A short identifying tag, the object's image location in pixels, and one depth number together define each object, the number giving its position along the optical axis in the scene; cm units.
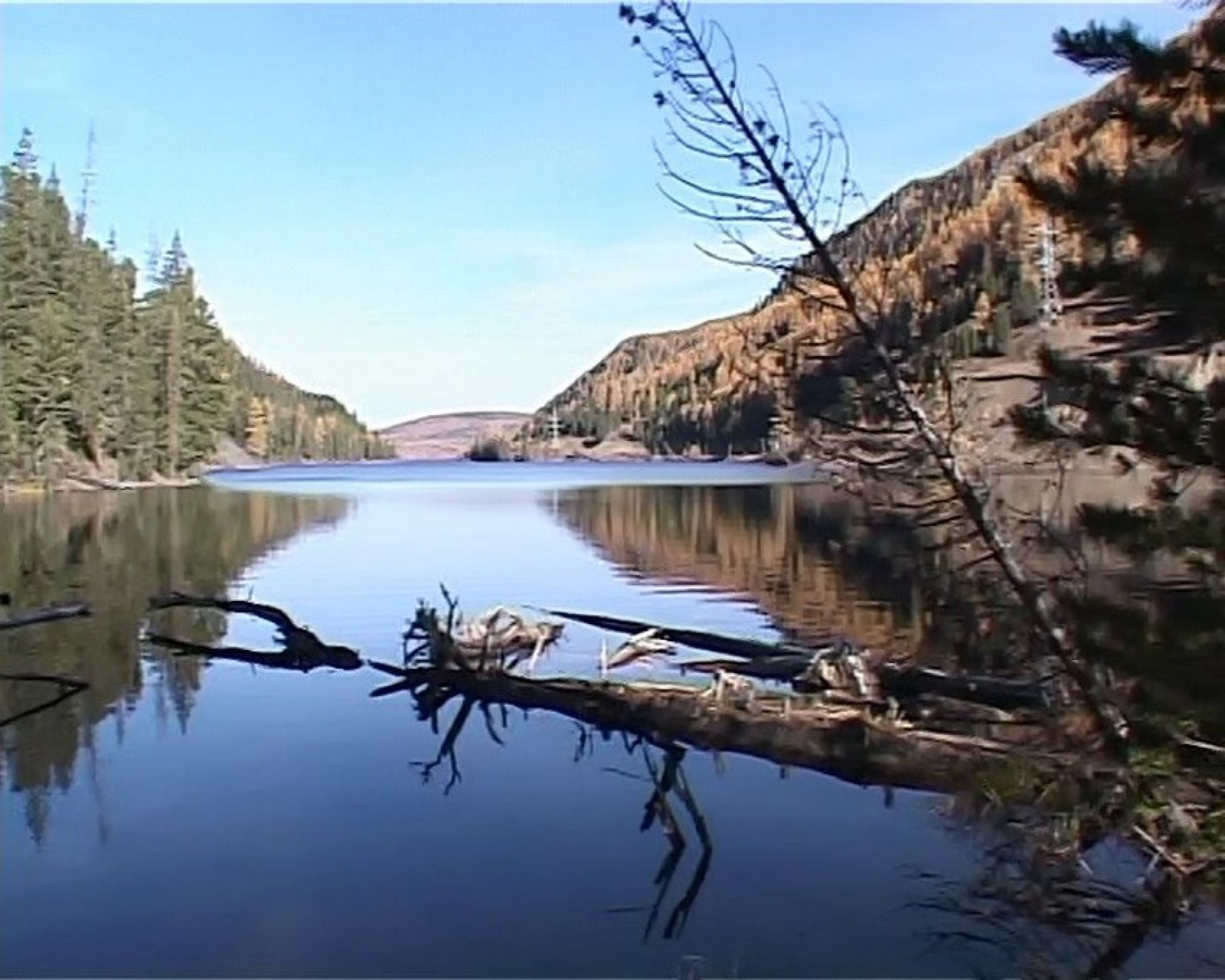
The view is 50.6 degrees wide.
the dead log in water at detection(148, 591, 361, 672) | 1752
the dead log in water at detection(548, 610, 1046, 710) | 1166
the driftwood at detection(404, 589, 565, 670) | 1529
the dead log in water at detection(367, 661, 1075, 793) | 1066
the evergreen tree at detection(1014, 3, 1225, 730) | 556
